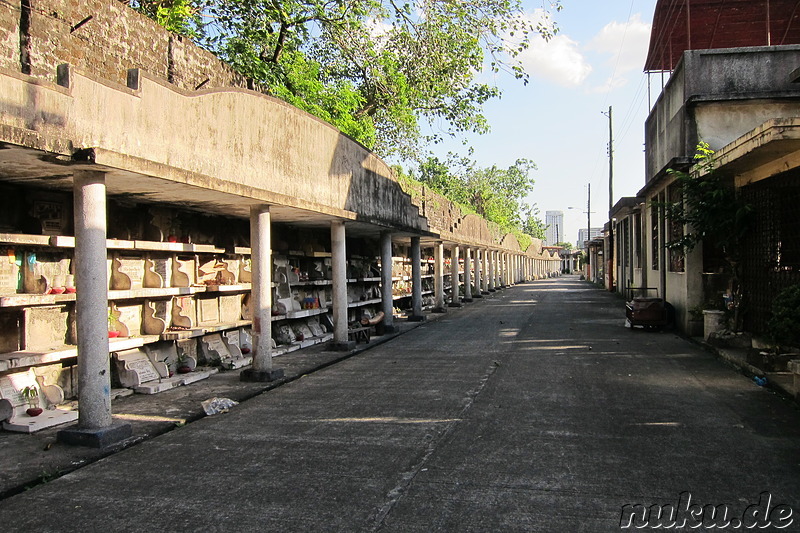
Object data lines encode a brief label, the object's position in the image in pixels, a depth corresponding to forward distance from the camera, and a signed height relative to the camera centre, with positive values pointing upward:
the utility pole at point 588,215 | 58.28 +4.89
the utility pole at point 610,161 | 33.15 +5.96
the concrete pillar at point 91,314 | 5.51 -0.41
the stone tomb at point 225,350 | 9.79 -1.39
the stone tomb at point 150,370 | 7.86 -1.39
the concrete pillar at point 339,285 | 11.55 -0.37
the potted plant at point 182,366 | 8.87 -1.46
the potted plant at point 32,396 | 6.42 -1.37
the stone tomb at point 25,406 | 6.04 -1.47
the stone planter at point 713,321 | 11.14 -1.13
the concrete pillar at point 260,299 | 8.63 -0.46
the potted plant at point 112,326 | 7.81 -0.75
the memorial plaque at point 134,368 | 7.86 -1.34
